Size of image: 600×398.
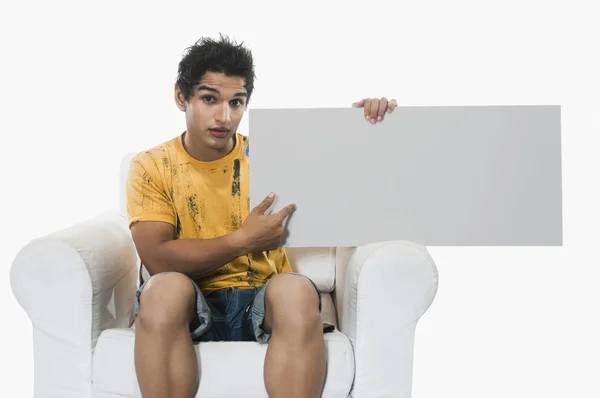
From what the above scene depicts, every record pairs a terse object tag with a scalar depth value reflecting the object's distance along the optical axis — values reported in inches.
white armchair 86.4
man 81.4
